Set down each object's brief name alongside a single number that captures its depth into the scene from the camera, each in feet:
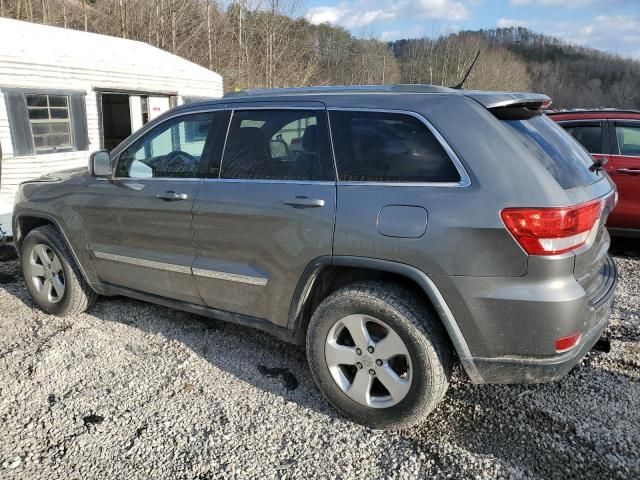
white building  23.36
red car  18.58
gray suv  7.38
